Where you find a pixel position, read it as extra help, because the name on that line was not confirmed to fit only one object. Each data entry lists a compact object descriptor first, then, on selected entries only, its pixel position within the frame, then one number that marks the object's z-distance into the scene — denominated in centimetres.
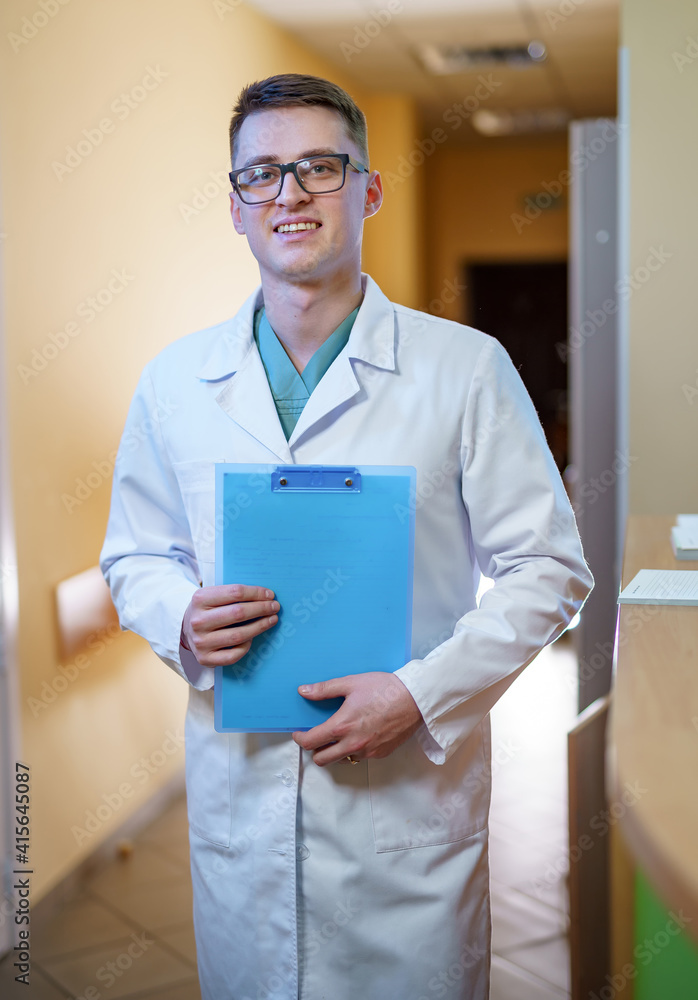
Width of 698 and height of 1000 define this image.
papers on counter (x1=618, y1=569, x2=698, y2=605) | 139
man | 124
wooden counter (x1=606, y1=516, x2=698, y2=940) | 65
